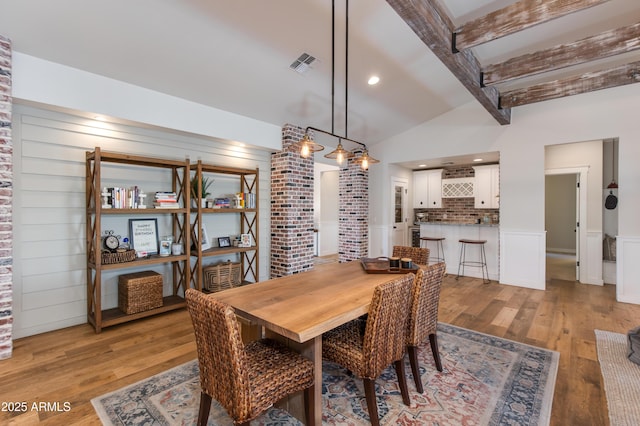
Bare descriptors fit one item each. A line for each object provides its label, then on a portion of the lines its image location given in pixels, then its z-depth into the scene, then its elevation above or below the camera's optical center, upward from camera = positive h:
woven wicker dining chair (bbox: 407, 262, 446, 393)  2.10 -0.68
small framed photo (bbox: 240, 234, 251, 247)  4.52 -0.41
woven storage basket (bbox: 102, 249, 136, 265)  3.15 -0.47
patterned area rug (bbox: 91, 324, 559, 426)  1.86 -1.26
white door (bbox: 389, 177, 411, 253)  6.61 +0.05
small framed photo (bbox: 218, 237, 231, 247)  4.43 -0.43
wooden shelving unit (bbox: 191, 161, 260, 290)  3.84 -0.16
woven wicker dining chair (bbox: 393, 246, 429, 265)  3.38 -0.45
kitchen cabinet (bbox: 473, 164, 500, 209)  6.14 +0.57
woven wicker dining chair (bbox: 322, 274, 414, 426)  1.72 -0.82
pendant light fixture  2.64 +0.57
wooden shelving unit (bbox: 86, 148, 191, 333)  3.03 -0.24
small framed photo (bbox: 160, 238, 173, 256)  3.71 -0.43
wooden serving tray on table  2.70 -0.50
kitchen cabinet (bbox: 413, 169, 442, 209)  6.99 +0.58
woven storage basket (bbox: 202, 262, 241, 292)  4.07 -0.87
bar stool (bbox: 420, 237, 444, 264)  6.11 -0.69
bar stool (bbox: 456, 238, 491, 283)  5.44 -0.84
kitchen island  5.57 -0.48
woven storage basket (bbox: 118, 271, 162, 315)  3.30 -0.89
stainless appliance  7.30 -0.08
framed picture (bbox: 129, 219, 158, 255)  3.61 -0.27
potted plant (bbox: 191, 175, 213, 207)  3.92 +0.32
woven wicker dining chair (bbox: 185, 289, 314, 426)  1.38 -0.82
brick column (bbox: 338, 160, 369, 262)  6.58 +0.05
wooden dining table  1.57 -0.56
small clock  3.29 -0.33
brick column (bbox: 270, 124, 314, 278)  4.83 +0.07
